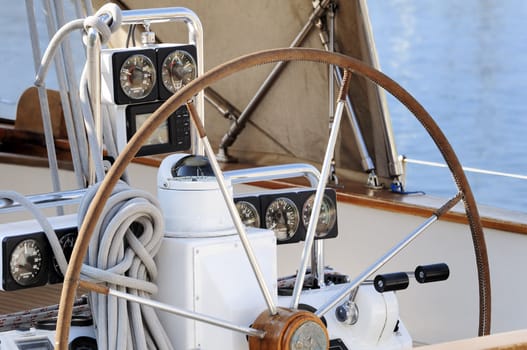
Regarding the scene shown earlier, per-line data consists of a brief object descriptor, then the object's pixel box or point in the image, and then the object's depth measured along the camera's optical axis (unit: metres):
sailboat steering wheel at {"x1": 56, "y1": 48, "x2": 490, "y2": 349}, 5.33
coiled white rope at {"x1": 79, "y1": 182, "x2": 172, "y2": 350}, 5.61
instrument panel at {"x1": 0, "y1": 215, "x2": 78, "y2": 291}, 5.64
